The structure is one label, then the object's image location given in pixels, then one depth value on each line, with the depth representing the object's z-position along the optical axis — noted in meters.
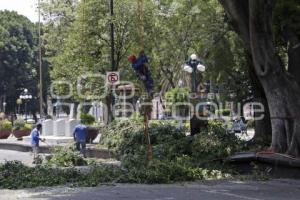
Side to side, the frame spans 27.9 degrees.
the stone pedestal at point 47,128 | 42.72
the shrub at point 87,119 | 32.94
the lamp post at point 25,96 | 78.47
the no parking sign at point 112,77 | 25.03
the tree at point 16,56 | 81.62
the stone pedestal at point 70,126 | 39.66
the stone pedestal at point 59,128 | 41.20
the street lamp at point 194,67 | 36.06
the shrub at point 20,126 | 39.97
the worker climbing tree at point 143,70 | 16.28
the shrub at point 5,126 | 41.46
